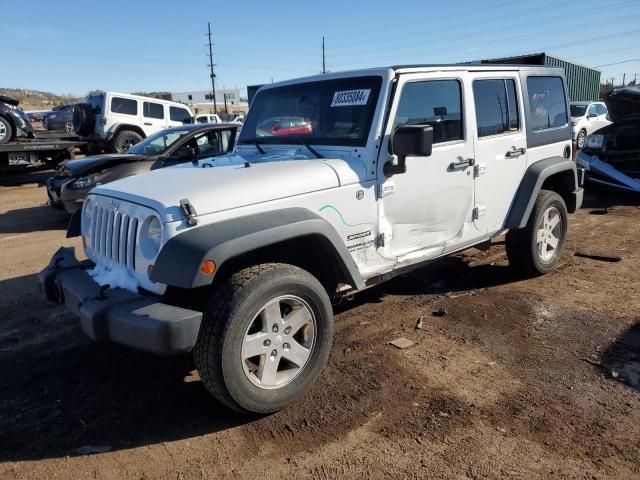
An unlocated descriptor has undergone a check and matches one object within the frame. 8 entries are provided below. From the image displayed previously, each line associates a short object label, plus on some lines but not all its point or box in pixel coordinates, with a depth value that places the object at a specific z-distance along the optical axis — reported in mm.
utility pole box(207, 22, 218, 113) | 53125
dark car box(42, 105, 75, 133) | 21109
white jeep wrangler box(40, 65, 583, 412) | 2750
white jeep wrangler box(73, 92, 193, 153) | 15734
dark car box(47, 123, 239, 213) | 7836
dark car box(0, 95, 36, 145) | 12337
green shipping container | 21191
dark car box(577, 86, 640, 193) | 9055
